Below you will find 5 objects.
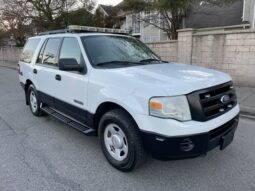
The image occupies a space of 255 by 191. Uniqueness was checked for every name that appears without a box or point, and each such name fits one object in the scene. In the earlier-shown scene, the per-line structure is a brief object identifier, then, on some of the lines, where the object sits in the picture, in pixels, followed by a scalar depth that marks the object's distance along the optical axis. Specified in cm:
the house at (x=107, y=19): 2156
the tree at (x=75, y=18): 2059
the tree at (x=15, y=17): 1948
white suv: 245
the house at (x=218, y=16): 1368
